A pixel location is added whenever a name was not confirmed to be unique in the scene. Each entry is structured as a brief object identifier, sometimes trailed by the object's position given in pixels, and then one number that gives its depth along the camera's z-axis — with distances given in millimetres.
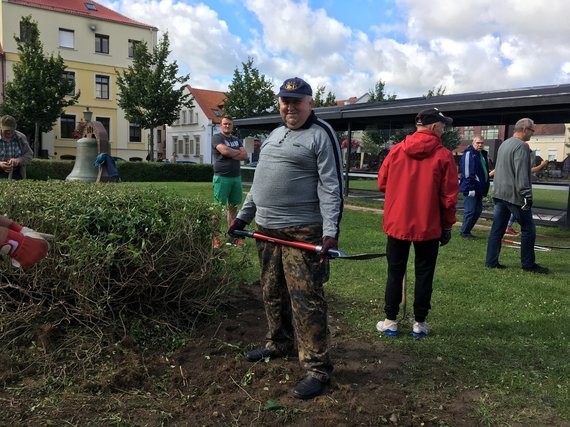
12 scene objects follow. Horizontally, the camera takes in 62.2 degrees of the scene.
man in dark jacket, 8156
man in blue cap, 2949
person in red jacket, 3762
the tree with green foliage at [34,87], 29406
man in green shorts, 6527
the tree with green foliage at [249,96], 31484
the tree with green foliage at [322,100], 34350
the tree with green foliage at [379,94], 35531
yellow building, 38719
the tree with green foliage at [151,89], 30656
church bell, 11188
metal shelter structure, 10227
